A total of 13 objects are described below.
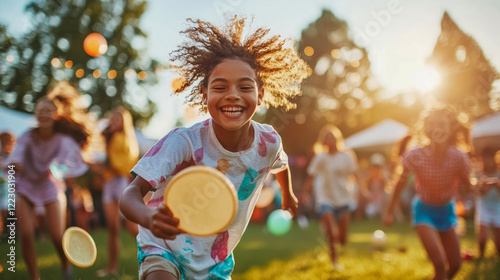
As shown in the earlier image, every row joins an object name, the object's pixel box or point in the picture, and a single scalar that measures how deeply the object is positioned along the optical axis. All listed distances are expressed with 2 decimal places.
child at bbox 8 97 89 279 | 4.56
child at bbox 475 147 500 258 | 6.91
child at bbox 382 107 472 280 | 4.39
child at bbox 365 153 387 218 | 15.57
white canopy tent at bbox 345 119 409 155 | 15.41
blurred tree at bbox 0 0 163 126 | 20.05
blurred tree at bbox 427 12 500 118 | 11.42
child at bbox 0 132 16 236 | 6.36
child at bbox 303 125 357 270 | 7.17
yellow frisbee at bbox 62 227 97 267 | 3.65
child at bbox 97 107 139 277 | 5.74
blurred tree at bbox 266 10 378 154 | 30.14
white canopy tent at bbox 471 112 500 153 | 10.84
